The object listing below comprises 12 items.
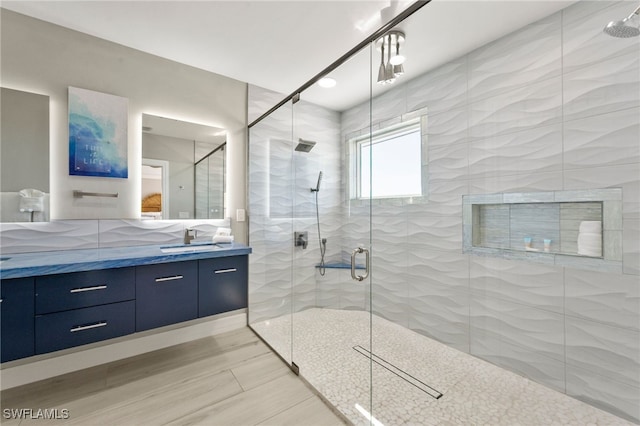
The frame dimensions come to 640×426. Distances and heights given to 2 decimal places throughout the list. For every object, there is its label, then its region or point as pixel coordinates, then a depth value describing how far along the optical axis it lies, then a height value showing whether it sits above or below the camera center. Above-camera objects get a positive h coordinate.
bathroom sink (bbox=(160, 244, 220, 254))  2.03 -0.32
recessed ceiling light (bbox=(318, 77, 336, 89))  2.03 +1.02
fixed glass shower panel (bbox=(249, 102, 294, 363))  2.41 -0.16
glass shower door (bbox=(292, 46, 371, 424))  1.95 -0.26
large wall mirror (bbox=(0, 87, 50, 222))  1.79 +0.38
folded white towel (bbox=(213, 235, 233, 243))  2.47 -0.26
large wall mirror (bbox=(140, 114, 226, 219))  2.33 +0.40
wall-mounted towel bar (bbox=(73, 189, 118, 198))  2.02 +0.13
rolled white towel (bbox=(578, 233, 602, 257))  1.60 -0.20
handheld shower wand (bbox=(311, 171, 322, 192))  2.16 +0.22
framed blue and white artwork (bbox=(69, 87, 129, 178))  2.01 +0.62
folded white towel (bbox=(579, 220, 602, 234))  1.60 -0.09
